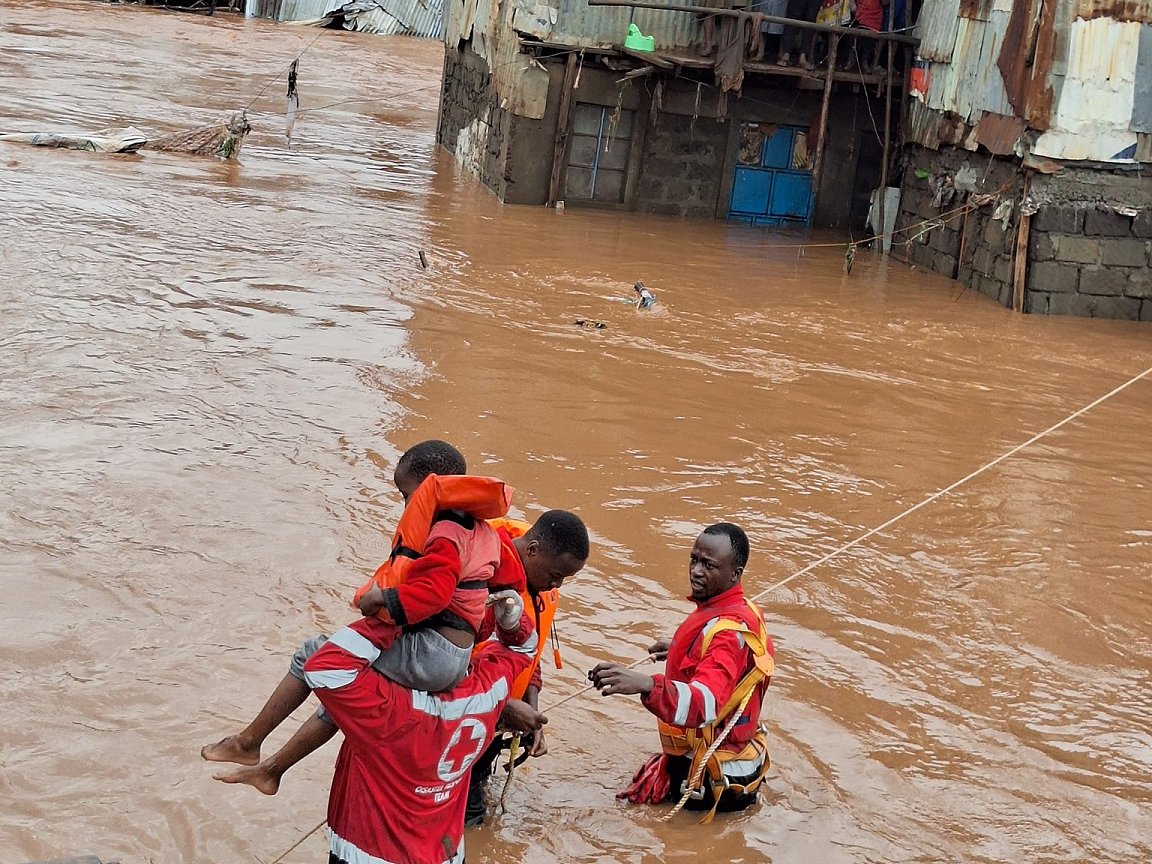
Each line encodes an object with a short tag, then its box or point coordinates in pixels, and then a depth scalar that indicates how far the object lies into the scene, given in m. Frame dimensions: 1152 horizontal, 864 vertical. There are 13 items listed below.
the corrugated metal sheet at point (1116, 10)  14.29
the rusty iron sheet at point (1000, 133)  15.10
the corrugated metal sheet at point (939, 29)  16.97
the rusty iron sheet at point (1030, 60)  14.55
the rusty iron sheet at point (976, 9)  16.03
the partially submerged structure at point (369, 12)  42.66
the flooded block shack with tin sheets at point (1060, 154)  14.44
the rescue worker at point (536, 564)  3.78
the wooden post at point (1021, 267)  14.98
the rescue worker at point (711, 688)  4.20
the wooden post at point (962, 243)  16.58
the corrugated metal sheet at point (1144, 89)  14.45
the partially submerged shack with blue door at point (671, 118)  18.19
